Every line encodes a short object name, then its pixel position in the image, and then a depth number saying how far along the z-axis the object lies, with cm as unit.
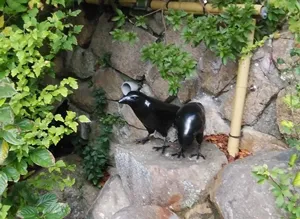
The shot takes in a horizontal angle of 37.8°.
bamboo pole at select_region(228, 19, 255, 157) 287
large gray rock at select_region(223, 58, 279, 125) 288
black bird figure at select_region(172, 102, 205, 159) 274
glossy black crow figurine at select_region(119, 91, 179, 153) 296
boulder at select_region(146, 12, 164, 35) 341
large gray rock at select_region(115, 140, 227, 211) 267
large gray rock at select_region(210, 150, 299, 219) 233
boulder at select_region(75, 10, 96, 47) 384
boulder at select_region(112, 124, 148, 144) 364
